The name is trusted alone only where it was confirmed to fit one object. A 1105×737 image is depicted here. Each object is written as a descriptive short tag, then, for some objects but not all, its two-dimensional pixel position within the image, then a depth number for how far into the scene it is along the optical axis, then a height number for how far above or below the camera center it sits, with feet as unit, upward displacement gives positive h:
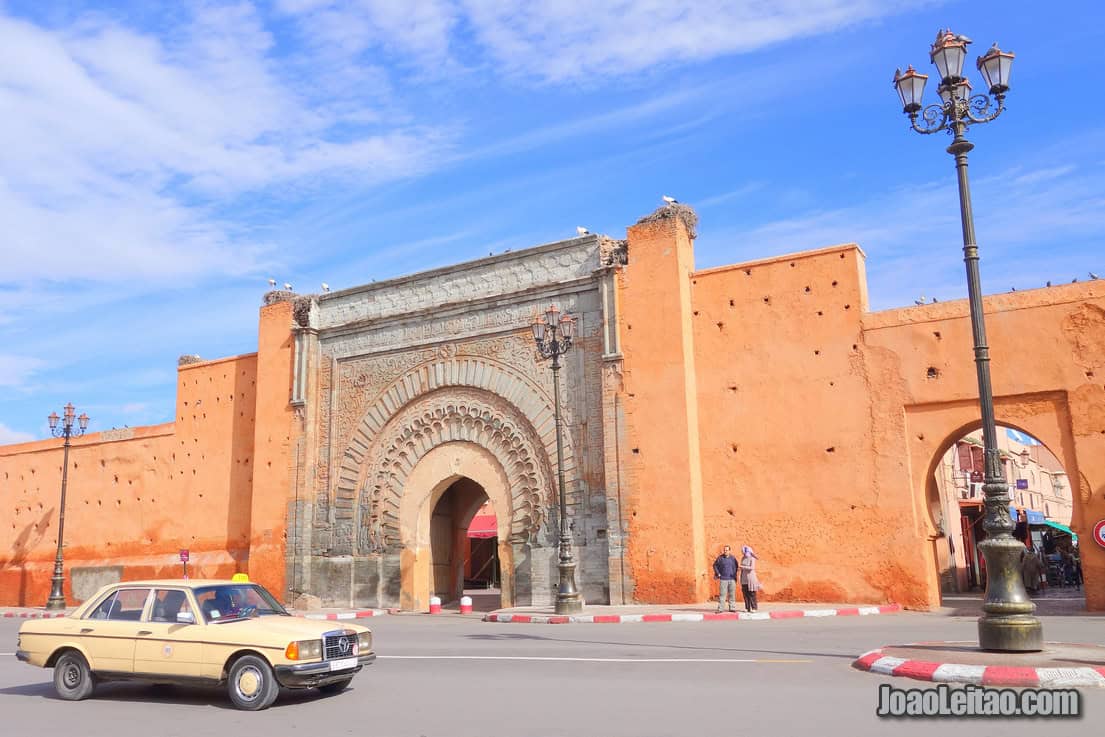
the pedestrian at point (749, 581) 43.27 -1.64
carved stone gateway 53.83 +8.26
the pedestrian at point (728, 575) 43.93 -1.36
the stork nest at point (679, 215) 53.42 +19.10
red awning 96.99 +2.62
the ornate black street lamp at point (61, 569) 67.00 -0.56
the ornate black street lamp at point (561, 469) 44.71 +3.89
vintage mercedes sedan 20.89 -1.99
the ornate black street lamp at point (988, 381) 23.48 +4.38
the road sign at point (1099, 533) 41.37 +0.21
